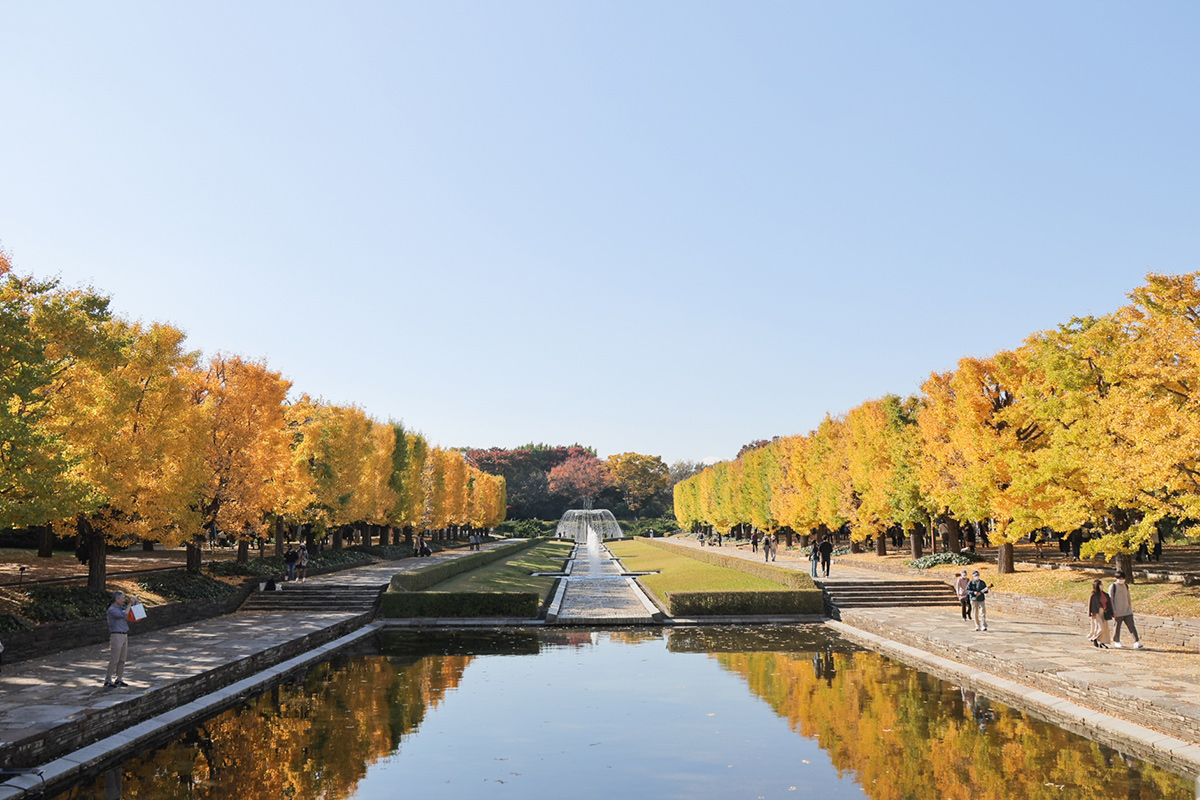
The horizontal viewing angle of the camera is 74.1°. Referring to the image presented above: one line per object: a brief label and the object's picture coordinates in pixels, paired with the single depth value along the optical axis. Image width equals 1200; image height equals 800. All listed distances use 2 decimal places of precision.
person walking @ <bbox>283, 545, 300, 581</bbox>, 31.60
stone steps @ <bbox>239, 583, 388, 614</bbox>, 27.81
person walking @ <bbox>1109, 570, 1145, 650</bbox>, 18.20
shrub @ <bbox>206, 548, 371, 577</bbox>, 30.88
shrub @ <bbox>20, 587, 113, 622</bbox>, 18.17
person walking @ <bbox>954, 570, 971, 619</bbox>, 23.56
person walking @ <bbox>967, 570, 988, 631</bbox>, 21.36
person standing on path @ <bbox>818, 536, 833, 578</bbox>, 33.03
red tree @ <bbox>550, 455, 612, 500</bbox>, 127.44
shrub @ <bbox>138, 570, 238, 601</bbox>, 23.78
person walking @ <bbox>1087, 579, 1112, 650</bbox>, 18.39
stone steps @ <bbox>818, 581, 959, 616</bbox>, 28.61
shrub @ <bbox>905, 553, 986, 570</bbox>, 34.28
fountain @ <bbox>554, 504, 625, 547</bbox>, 110.38
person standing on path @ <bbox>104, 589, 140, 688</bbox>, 13.66
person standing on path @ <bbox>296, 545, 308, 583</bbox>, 31.35
